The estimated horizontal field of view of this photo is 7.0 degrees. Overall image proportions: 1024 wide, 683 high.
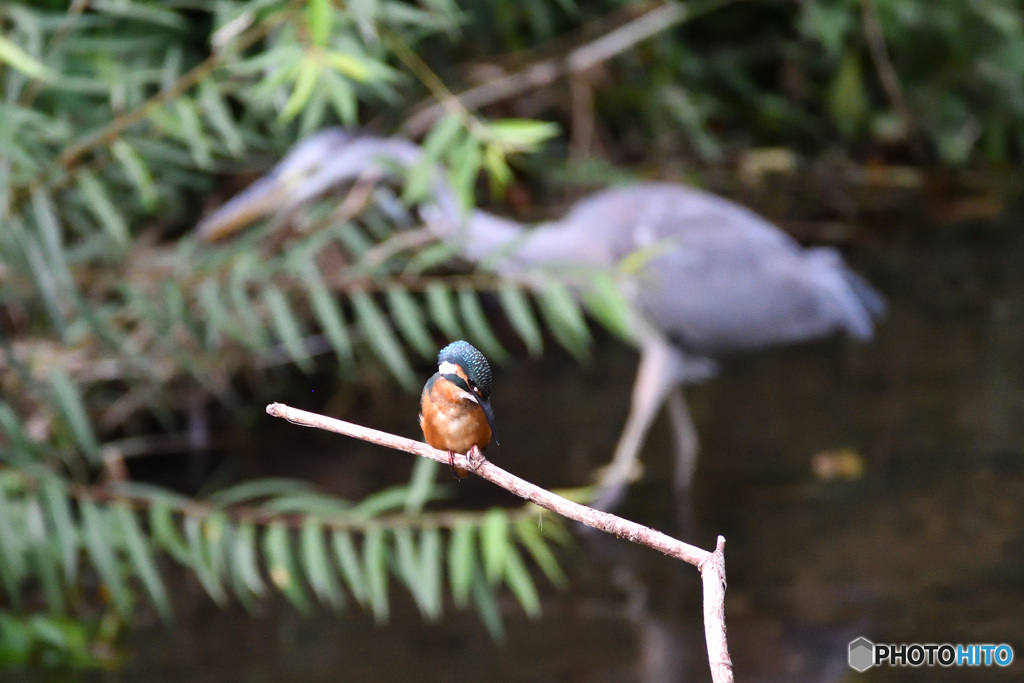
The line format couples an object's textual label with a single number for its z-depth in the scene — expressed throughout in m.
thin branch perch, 7.25
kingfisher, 7.18
